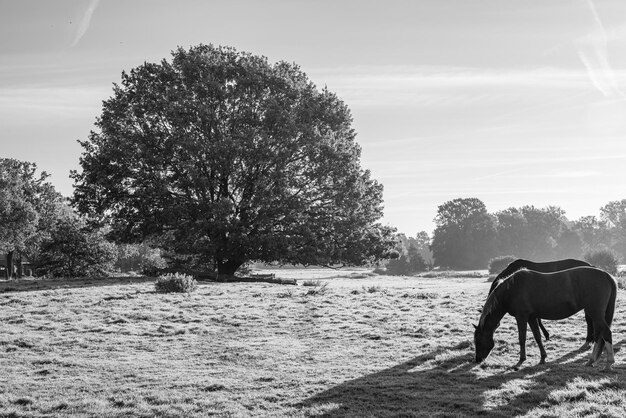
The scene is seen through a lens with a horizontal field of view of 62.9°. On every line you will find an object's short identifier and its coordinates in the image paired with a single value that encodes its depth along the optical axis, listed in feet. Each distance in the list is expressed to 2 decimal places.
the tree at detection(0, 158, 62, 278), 174.70
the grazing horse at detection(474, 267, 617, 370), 40.04
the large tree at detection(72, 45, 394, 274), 108.27
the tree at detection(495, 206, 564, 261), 402.52
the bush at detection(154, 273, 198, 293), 86.38
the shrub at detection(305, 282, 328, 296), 89.51
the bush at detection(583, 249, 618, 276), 191.72
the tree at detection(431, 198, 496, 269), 380.99
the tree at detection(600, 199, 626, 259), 466.29
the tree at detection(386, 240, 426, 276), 348.79
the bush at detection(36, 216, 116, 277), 171.94
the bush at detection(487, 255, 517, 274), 237.64
